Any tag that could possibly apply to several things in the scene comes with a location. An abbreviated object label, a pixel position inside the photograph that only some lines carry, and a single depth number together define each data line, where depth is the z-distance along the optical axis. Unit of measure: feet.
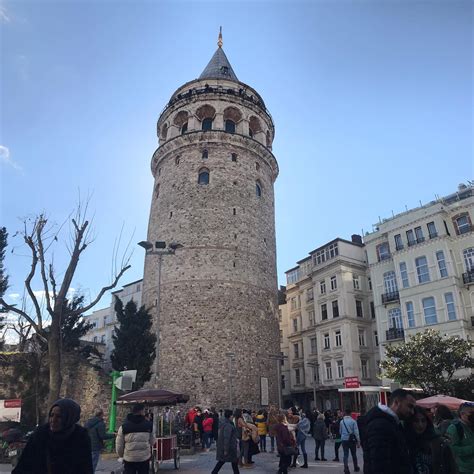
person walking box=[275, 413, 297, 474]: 31.55
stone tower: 79.41
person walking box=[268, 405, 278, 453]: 42.33
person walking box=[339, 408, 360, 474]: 34.05
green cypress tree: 66.13
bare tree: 45.57
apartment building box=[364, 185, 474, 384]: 84.12
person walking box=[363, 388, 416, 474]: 11.21
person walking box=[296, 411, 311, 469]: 38.78
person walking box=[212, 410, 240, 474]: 28.40
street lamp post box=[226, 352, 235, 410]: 76.03
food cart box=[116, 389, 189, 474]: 37.01
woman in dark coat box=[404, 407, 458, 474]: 12.82
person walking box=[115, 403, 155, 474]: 22.08
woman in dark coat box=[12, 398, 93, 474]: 11.43
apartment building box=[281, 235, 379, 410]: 108.88
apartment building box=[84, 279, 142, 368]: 159.45
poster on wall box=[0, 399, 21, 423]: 48.26
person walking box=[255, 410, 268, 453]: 50.06
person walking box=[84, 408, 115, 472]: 28.73
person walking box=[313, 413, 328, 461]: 44.24
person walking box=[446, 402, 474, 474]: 15.48
